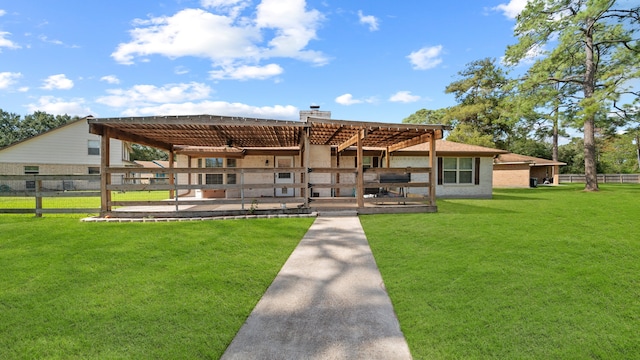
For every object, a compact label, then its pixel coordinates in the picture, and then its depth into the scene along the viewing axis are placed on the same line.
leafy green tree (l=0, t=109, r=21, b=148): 44.88
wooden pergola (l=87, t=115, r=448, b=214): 8.09
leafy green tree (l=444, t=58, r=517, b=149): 33.81
